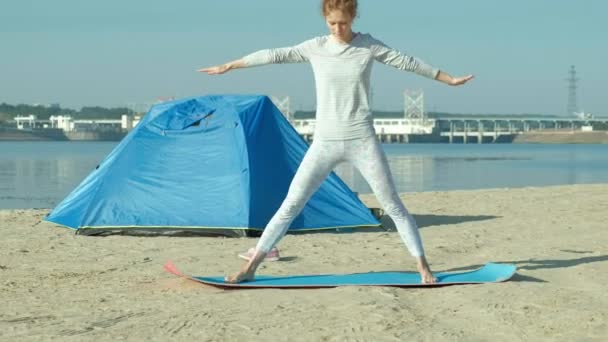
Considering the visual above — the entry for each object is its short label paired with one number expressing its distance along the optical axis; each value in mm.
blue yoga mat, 5430
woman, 5262
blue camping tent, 8695
